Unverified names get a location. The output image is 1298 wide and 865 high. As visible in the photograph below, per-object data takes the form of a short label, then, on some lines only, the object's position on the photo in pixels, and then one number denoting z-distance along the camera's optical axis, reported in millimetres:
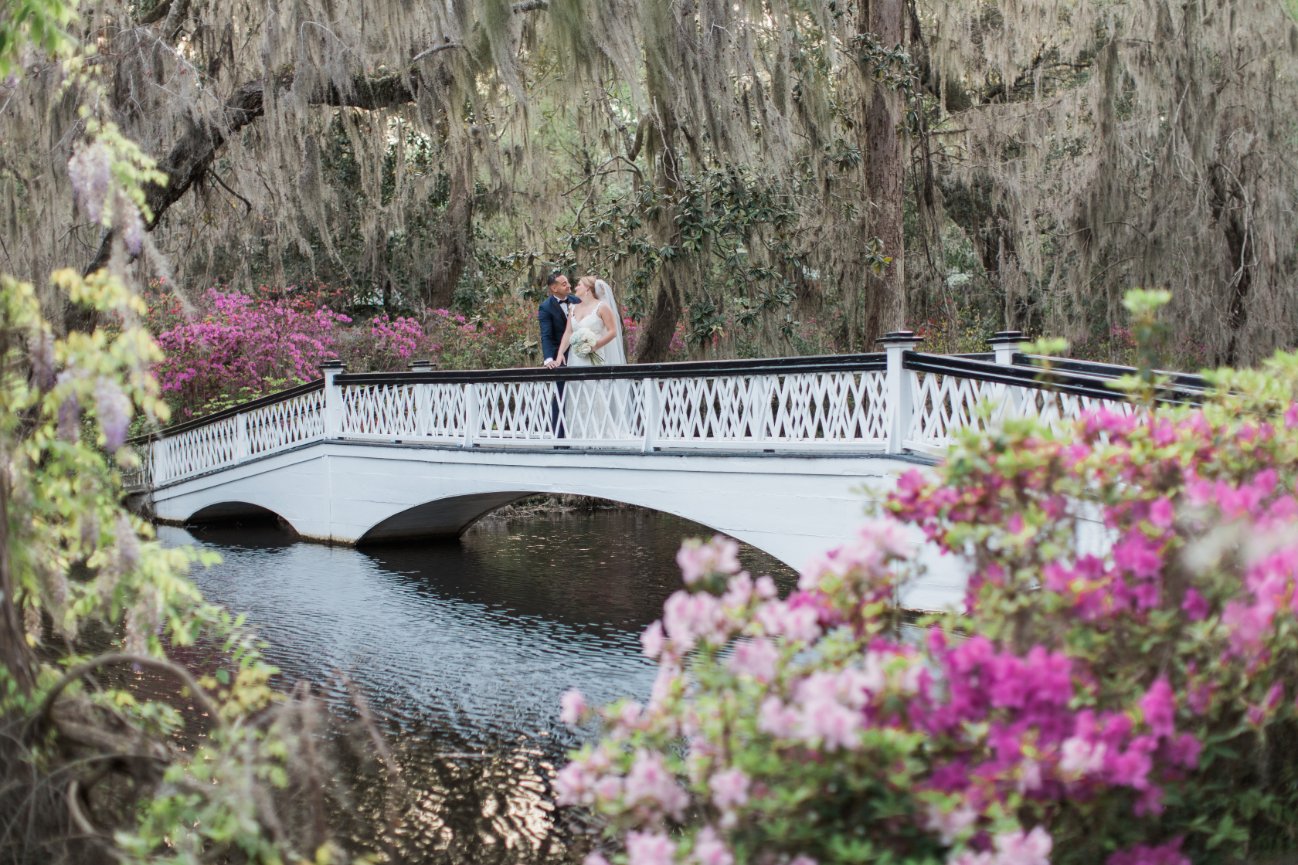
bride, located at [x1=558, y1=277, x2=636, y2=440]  11562
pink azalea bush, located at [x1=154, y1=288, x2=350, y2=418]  17453
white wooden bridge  9273
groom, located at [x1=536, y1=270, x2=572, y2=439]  12820
